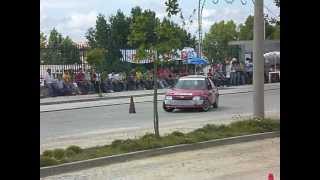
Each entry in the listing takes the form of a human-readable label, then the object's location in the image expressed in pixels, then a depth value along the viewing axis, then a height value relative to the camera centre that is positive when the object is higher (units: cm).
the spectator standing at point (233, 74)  3986 +98
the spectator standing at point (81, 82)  3206 +38
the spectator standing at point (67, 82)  3139 +35
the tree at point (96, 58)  3216 +174
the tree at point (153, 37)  1241 +113
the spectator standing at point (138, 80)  3475 +48
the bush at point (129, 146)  1069 -110
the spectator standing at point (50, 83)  2981 +31
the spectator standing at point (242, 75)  4041 +92
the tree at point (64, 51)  3269 +221
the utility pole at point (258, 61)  1467 +71
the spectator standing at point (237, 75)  4005 +92
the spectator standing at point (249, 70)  4106 +130
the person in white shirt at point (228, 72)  3992 +114
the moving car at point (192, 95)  2128 -27
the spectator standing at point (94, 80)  3256 +46
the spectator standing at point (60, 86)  3083 +12
